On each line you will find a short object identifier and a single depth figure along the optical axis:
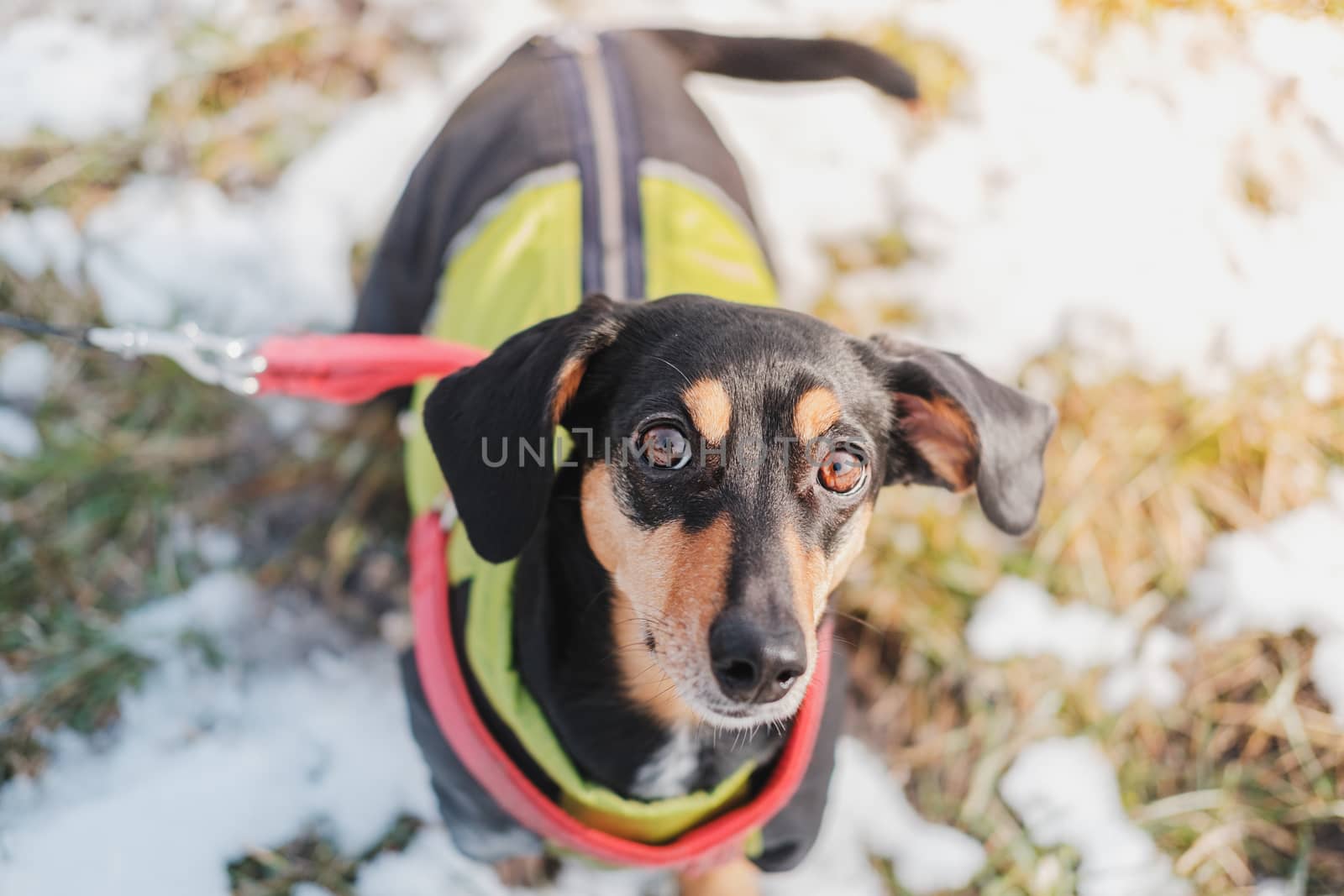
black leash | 0.60
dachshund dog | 0.51
